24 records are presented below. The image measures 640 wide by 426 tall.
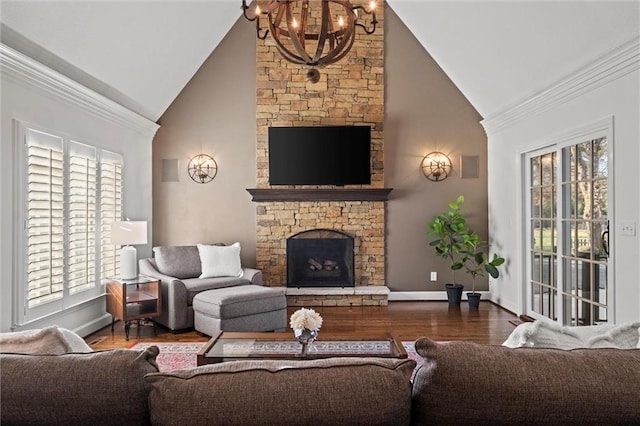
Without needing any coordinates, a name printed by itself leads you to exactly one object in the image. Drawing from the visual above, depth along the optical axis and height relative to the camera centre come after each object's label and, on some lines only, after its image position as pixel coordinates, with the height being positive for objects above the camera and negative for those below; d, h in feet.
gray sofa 15.61 -2.34
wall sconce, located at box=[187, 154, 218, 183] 21.31 +2.20
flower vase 10.05 -2.60
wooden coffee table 9.84 -2.96
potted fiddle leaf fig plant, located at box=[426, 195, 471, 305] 20.01 -0.88
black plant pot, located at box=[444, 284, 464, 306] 19.99 -3.37
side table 15.21 -2.78
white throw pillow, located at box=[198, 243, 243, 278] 17.99 -1.79
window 12.54 -0.14
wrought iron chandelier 9.36 +3.88
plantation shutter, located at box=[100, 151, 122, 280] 16.61 +0.39
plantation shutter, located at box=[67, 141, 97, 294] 14.52 -0.07
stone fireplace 21.12 +3.99
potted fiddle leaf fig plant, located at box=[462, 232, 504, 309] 19.38 -2.06
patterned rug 12.49 -3.95
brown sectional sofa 3.54 -1.36
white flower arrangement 9.96 -2.25
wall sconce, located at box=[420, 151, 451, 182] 21.31 +2.21
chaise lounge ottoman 14.53 -3.01
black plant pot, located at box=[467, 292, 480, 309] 19.52 -3.57
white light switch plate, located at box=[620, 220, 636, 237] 11.75 -0.34
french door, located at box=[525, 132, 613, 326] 13.24 -0.57
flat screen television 20.68 +2.69
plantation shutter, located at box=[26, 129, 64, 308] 12.55 -0.06
